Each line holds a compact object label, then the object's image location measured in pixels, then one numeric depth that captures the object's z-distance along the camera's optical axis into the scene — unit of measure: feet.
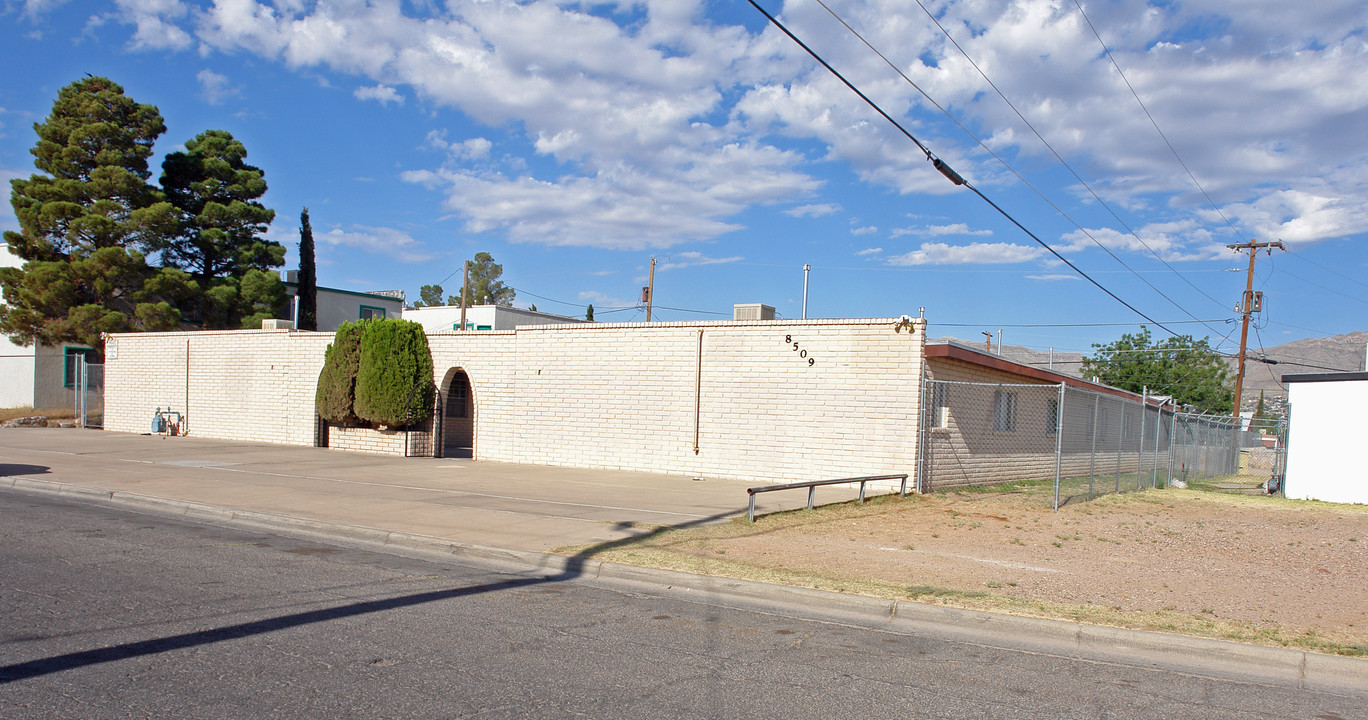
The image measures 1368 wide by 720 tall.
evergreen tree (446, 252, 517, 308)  279.90
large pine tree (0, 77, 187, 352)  106.52
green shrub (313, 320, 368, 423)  69.87
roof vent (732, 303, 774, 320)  59.41
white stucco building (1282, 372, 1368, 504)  63.05
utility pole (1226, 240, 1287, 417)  121.19
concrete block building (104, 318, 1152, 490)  50.85
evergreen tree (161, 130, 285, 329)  122.42
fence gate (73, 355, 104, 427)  99.45
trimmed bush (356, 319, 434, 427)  67.56
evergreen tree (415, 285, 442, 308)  312.09
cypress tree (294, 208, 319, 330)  130.62
